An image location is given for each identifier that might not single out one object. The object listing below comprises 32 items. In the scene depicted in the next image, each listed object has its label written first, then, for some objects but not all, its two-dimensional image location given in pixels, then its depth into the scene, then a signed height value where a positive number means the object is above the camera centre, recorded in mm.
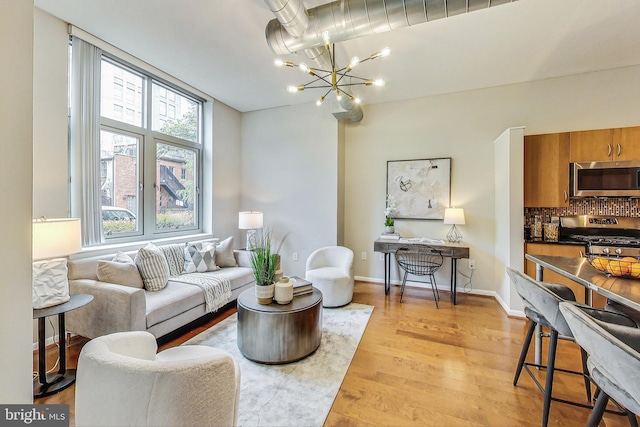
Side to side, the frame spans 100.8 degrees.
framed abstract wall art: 4152 +414
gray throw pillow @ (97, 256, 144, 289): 2410 -562
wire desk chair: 3734 -726
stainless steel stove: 3012 -243
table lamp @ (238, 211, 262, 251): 4086 -122
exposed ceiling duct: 1972 +1569
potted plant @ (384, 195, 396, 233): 4250 -21
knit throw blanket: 2898 -828
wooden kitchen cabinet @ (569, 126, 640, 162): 3092 +809
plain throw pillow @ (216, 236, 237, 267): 3682 -584
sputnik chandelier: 2118 +1406
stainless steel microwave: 3080 +400
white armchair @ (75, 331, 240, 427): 991 -694
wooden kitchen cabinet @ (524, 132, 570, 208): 3311 +535
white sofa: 2150 -829
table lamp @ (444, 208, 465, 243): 3824 -49
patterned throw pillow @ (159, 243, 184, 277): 3204 -542
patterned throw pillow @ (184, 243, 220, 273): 3365 -589
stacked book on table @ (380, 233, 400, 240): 4078 -363
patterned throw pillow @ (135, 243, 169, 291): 2695 -570
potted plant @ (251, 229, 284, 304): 2340 -534
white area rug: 1691 -1279
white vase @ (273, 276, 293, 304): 2330 -704
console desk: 3633 -526
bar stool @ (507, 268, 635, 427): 1571 -623
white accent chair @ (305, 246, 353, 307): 3383 -802
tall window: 3141 +806
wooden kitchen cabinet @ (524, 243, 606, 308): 3119 -489
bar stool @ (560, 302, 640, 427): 963 -570
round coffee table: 2199 -1003
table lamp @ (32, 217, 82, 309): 1716 -275
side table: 1834 -1051
